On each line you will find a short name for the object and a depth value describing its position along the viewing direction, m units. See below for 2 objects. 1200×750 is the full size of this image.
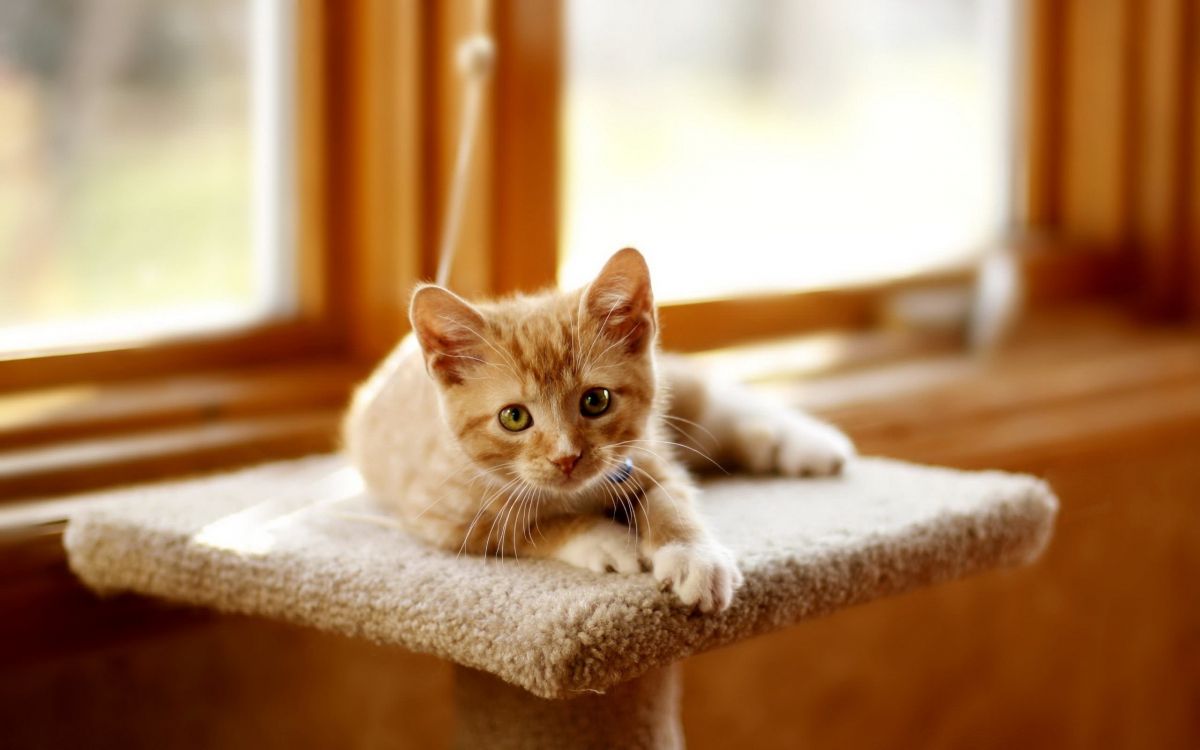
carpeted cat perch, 1.04
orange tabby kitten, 1.19
